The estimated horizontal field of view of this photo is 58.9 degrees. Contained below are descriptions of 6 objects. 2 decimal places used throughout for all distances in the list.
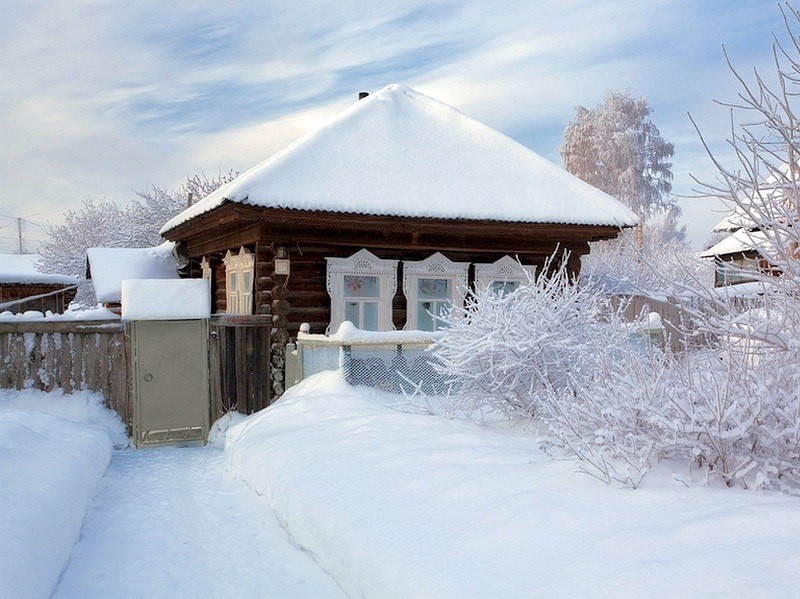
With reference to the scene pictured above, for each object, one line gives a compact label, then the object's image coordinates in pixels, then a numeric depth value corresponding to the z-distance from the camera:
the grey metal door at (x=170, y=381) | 8.88
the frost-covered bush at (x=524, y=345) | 6.37
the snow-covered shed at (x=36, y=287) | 19.61
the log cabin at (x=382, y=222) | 11.16
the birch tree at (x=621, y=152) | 33.97
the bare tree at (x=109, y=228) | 31.16
